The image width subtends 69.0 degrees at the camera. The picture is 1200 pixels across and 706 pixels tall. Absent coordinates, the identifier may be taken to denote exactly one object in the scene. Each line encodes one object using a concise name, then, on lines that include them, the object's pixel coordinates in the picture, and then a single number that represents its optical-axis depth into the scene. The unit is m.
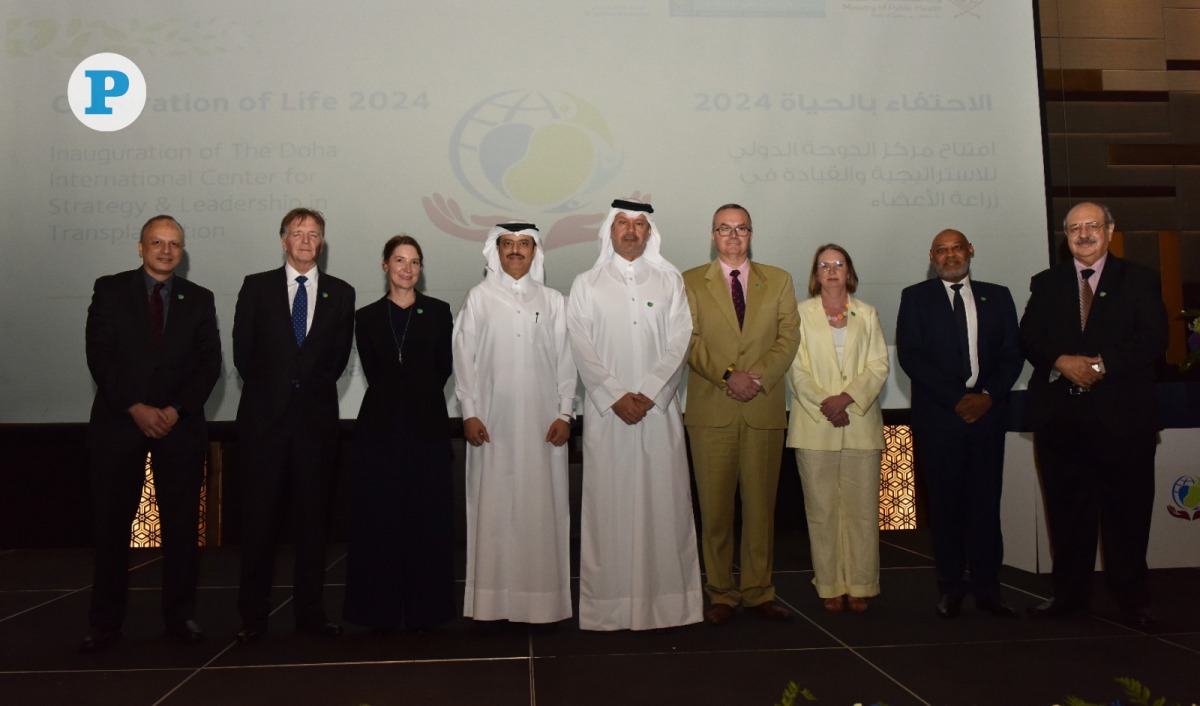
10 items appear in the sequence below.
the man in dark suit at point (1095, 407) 3.32
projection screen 4.88
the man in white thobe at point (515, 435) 3.38
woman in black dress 3.35
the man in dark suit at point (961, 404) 3.54
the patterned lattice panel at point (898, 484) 5.88
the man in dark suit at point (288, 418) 3.34
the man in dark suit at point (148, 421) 3.24
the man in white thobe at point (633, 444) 3.36
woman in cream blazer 3.62
